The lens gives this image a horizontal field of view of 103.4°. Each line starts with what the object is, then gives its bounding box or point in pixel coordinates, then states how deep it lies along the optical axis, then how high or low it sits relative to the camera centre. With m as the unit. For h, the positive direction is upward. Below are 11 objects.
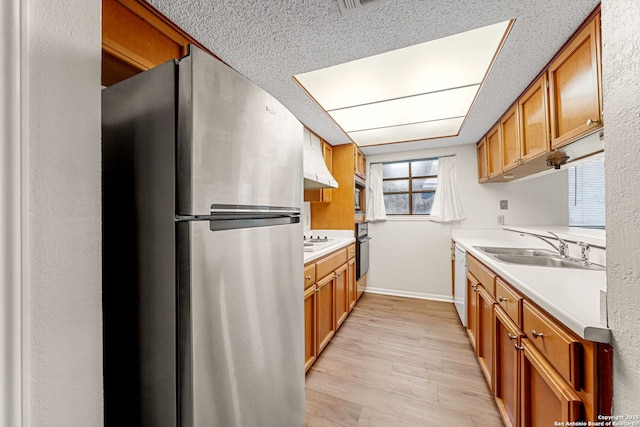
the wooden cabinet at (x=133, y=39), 0.97 +0.75
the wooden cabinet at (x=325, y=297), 1.83 -0.72
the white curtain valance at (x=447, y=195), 3.37 +0.25
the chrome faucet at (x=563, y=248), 1.76 -0.25
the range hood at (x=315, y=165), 2.44 +0.53
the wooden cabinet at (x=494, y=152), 2.51 +0.65
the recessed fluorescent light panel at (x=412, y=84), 1.46 +0.95
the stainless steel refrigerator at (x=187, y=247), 0.73 -0.10
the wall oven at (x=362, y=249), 3.26 -0.47
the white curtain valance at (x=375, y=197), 3.78 +0.27
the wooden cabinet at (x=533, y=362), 0.69 -0.54
